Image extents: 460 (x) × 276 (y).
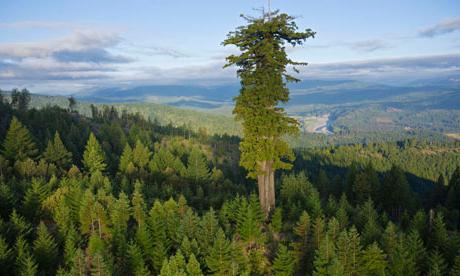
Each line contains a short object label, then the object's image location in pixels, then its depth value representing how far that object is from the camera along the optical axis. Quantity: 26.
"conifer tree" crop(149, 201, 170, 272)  29.05
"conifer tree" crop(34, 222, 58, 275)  29.28
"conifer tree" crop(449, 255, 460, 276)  25.47
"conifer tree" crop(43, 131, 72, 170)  73.53
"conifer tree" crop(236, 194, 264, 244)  30.17
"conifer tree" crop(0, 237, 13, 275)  27.50
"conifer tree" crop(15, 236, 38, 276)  25.91
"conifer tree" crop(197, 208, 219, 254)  28.59
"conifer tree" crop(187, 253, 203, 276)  24.20
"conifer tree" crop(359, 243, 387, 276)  26.20
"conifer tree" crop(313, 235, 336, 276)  24.81
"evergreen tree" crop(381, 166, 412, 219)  66.25
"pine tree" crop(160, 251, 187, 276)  23.73
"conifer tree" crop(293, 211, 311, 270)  28.80
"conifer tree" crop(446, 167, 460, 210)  71.00
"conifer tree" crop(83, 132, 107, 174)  71.24
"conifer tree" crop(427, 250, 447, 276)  26.15
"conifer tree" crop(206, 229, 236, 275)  25.73
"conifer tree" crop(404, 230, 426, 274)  27.22
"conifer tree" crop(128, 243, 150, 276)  27.90
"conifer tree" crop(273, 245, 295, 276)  26.11
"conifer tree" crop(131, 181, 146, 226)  35.41
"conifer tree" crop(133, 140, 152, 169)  82.84
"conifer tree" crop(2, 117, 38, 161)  69.00
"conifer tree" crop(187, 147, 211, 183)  79.31
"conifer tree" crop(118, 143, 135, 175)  73.44
